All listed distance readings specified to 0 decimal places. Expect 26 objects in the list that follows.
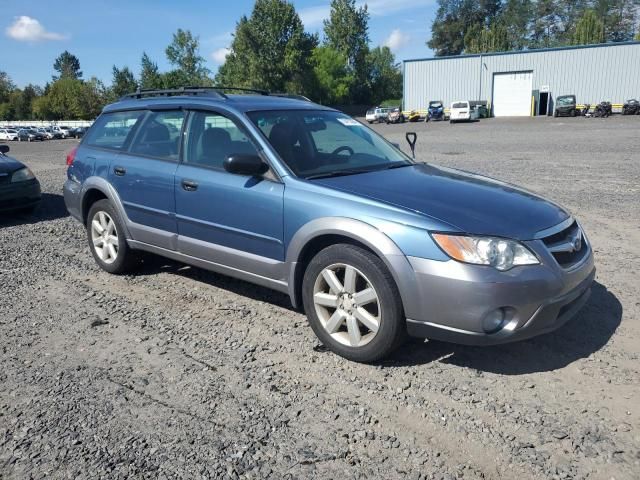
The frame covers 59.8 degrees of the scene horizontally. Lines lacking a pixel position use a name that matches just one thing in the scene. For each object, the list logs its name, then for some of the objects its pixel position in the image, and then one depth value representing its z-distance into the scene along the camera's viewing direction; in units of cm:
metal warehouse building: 5081
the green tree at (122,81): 7869
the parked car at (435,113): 5356
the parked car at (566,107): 4778
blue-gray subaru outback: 326
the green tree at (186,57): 8506
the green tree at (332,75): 7488
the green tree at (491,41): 8806
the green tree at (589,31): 7875
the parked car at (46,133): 5169
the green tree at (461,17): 9600
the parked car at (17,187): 850
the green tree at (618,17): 8606
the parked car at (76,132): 5494
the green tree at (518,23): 9338
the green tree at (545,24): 9210
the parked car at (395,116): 5284
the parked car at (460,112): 4688
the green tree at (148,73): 7869
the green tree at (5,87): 9771
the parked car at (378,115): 5481
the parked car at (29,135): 5041
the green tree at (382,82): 8344
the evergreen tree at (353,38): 8050
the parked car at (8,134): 5150
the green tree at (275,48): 6650
